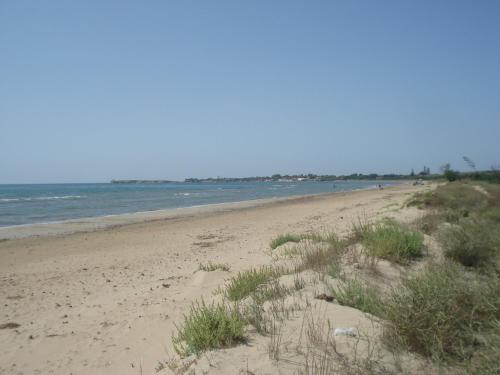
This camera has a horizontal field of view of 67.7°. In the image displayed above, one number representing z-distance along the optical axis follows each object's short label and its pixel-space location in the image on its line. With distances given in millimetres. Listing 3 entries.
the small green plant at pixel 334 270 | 5414
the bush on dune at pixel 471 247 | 6258
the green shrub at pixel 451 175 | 55912
